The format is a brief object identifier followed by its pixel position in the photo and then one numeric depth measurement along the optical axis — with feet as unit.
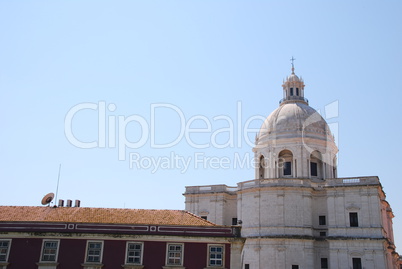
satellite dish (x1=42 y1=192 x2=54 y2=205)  117.08
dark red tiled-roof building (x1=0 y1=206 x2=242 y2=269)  98.84
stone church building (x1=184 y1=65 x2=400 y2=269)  153.99
